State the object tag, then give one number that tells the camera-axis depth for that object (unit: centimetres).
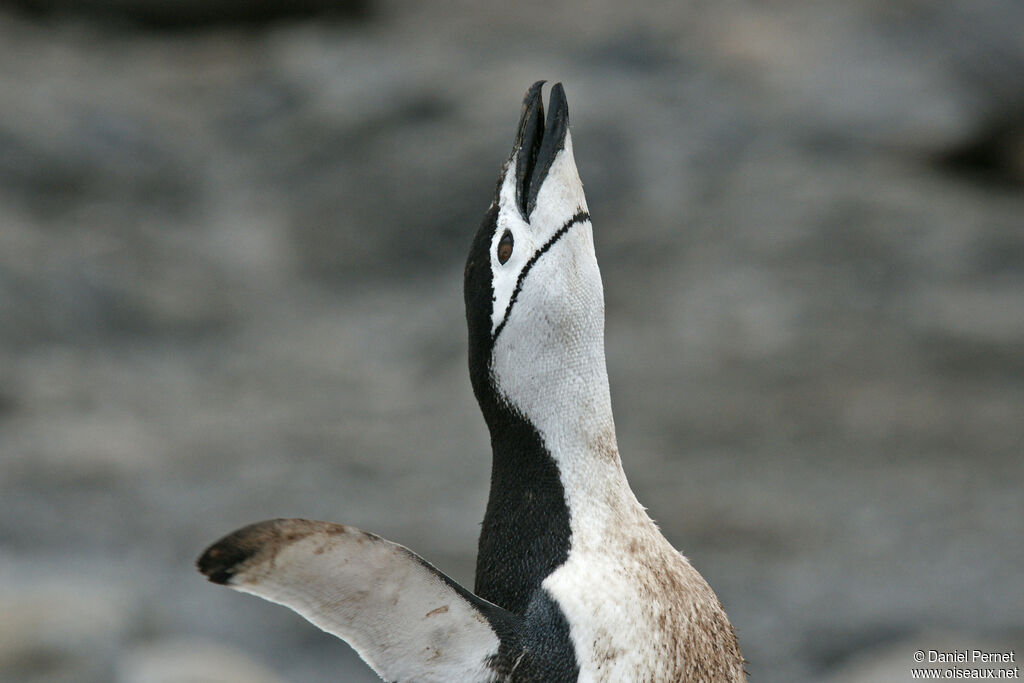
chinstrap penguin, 595
